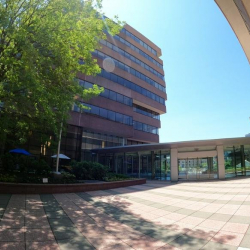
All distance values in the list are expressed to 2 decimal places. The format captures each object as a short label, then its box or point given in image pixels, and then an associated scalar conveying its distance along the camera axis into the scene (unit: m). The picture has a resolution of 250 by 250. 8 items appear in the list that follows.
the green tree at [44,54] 8.44
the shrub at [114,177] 16.40
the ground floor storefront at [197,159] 18.98
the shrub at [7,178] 11.00
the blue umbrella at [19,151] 16.50
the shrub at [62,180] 12.51
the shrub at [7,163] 14.41
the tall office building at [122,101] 26.69
